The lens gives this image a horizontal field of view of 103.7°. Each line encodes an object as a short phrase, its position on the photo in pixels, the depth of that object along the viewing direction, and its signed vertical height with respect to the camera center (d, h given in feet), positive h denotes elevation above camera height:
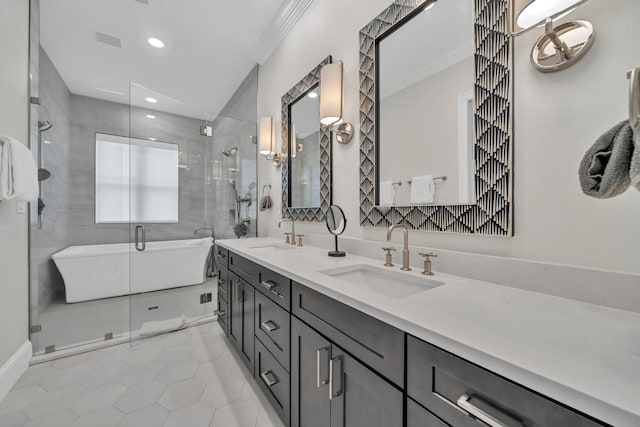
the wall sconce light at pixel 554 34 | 2.46 +1.85
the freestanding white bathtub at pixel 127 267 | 9.62 -2.24
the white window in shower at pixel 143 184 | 8.70 +1.15
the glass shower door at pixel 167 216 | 8.61 -0.10
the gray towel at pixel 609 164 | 1.46 +0.32
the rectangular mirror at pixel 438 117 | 3.10 +1.47
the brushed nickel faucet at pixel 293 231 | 6.67 -0.47
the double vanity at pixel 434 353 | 1.35 -0.99
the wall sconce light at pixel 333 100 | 5.22 +2.40
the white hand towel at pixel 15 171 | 5.01 +0.88
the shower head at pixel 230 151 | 10.38 +2.59
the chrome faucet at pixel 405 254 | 3.73 -0.59
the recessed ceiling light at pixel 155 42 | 8.33 +5.77
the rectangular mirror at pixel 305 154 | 6.09 +1.59
